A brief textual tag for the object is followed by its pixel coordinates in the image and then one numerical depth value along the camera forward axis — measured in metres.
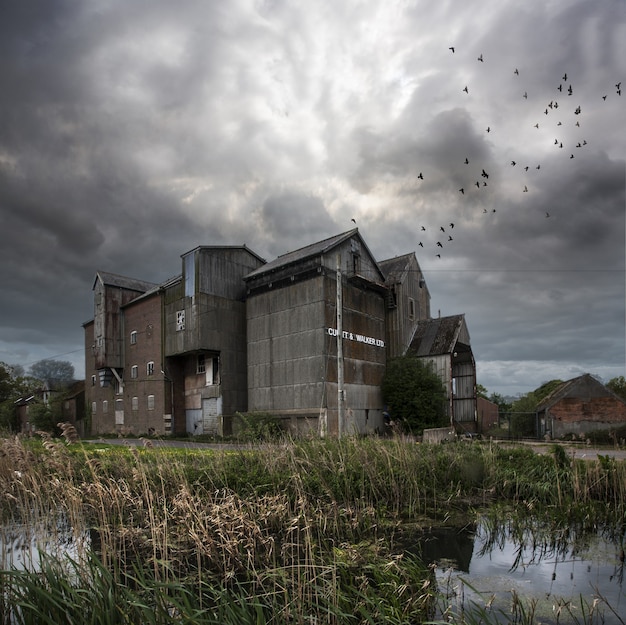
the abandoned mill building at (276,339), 31.83
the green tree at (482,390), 63.28
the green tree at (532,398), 40.91
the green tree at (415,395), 32.84
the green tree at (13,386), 65.38
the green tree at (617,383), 45.40
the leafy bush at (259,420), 30.89
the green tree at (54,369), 113.62
